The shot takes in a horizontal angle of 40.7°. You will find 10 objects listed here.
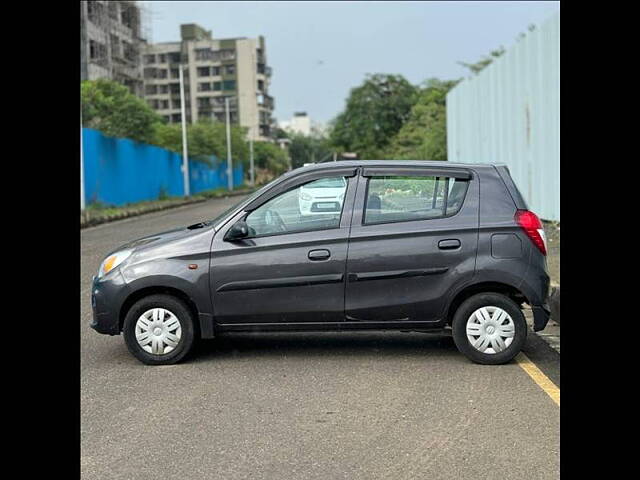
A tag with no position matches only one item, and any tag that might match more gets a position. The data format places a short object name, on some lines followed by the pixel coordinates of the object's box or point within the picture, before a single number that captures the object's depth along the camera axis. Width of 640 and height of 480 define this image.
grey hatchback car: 6.86
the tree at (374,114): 59.44
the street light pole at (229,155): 61.75
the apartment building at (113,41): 67.56
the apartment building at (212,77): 116.88
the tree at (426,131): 42.41
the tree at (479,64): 46.81
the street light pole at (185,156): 43.92
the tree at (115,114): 38.85
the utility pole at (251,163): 73.62
